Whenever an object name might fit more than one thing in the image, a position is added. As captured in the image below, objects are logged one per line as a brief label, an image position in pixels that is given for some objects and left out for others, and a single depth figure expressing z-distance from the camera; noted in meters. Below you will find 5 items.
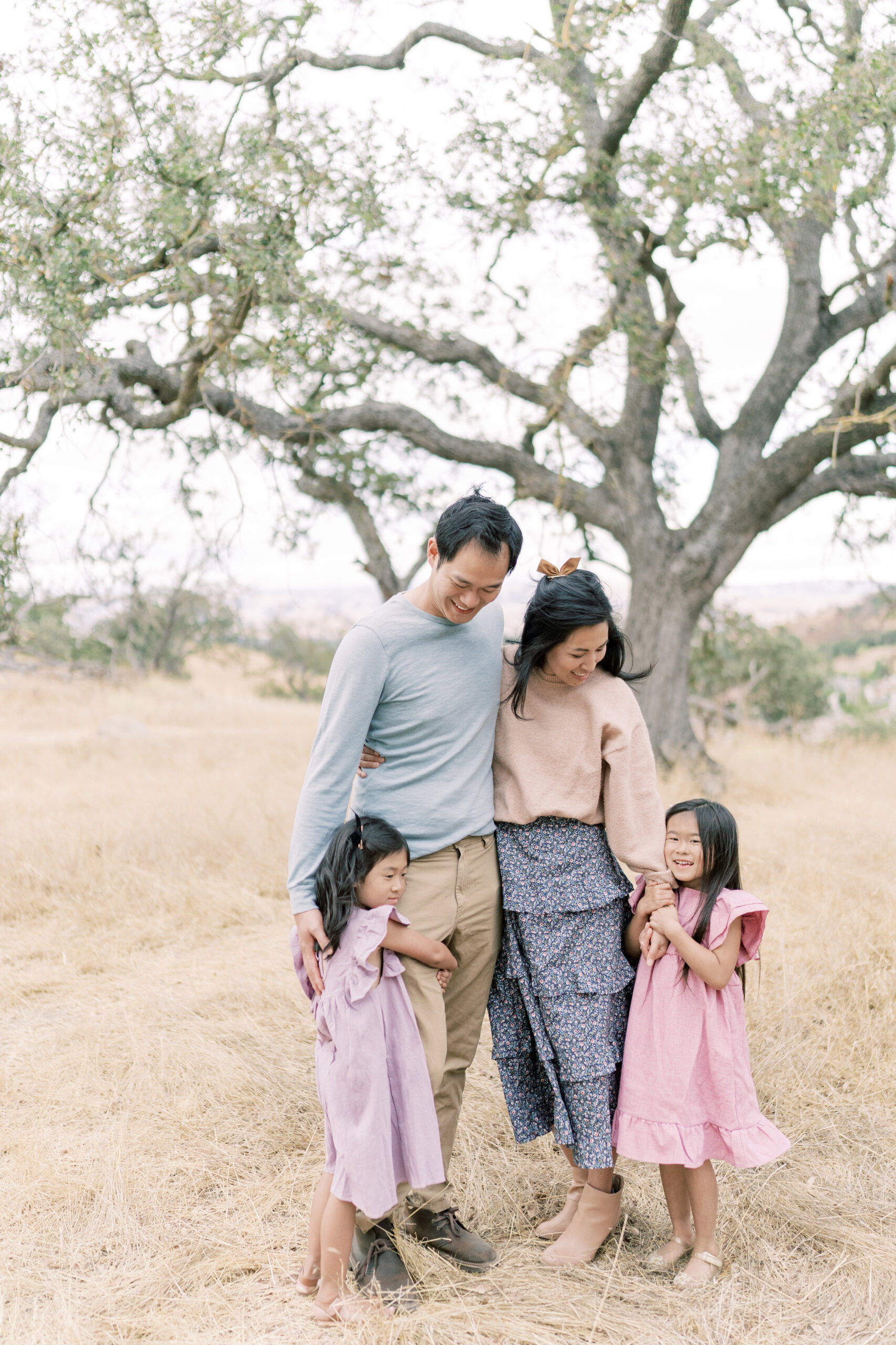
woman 2.47
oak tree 5.10
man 2.32
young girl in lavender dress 2.26
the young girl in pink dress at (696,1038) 2.41
